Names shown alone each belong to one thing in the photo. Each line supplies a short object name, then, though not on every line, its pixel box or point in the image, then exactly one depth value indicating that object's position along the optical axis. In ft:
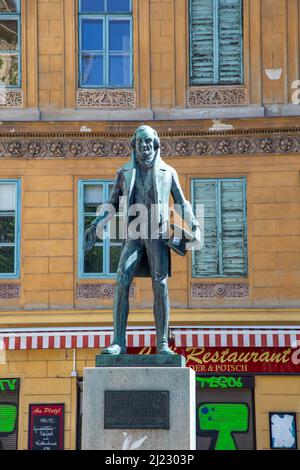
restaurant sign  78.69
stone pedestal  44.19
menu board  78.95
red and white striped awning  77.87
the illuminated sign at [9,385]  79.66
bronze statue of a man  46.42
